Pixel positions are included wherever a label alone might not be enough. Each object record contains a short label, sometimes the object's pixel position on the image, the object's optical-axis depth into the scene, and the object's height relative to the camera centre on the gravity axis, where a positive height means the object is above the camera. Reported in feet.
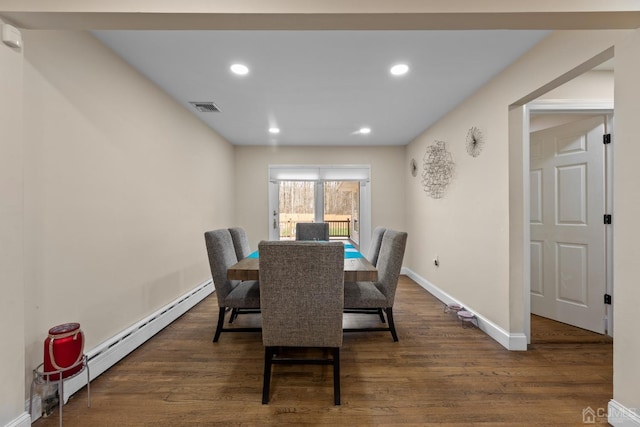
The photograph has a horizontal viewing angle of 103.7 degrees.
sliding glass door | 15.51 +0.73
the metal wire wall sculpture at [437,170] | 10.43 +1.81
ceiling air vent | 9.34 +4.06
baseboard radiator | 5.47 -3.45
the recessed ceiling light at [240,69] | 6.87 +4.00
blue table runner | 8.25 -1.46
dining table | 6.09 -1.48
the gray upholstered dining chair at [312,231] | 11.46 -0.89
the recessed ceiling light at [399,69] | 6.89 +3.98
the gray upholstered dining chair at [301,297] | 4.68 -1.66
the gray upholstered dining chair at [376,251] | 8.76 -1.47
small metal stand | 4.30 -2.90
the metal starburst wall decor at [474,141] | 8.20 +2.32
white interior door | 7.79 -0.48
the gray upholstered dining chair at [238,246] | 8.97 -1.27
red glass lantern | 4.35 -2.43
